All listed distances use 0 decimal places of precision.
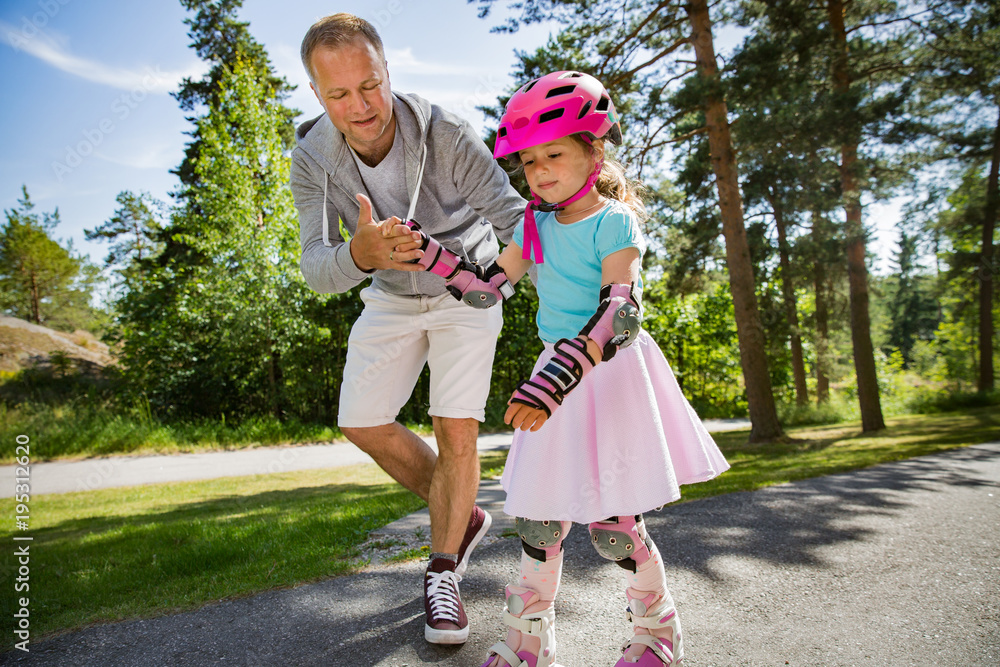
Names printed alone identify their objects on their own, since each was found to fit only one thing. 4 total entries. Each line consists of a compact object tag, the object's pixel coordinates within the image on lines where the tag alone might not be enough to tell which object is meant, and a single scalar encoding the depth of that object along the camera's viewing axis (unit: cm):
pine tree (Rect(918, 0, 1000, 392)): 1210
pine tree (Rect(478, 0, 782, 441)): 1029
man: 286
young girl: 204
